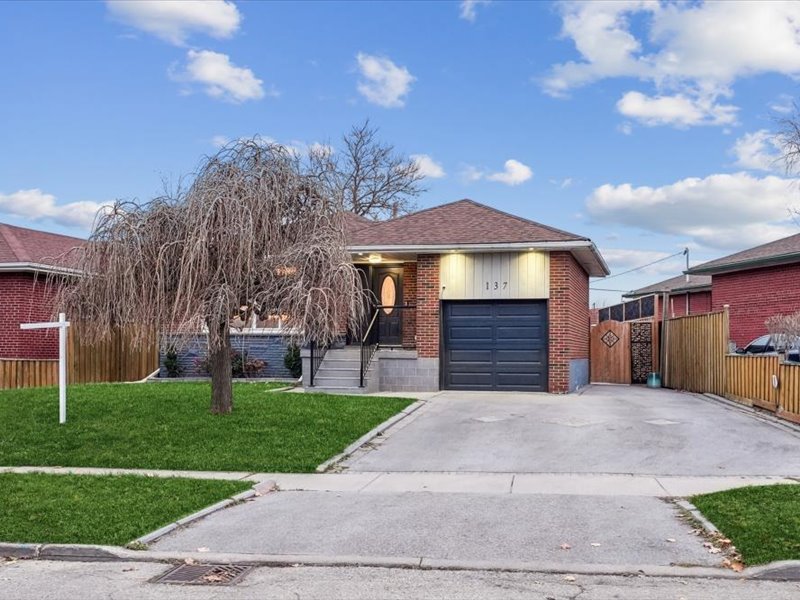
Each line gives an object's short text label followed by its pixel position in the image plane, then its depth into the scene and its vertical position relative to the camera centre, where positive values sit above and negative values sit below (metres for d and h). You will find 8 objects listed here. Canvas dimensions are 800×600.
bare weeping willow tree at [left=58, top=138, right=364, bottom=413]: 12.04 +1.17
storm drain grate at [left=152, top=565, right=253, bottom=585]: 6.14 -1.97
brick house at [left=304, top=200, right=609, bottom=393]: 19.17 +0.50
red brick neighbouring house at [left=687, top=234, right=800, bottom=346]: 23.67 +1.60
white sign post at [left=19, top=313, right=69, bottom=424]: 12.80 -0.35
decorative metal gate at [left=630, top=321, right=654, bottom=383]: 25.29 -0.57
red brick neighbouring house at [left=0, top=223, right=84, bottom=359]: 22.22 +0.84
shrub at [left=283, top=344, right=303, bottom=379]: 22.36 -0.85
